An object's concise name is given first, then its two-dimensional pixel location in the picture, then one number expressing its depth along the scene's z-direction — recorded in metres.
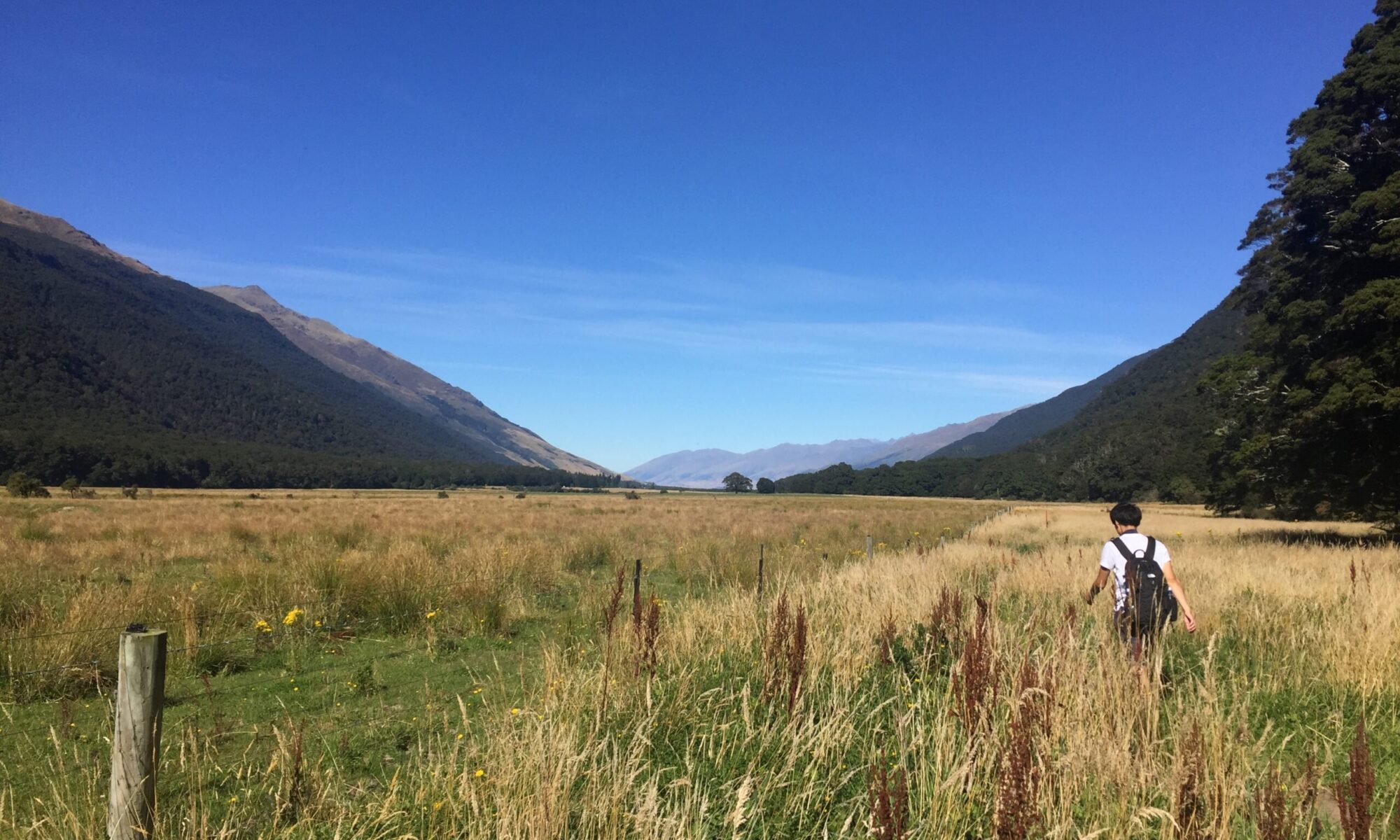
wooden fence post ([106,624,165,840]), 2.70
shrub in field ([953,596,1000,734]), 3.17
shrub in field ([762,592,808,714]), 4.05
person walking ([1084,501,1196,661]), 5.26
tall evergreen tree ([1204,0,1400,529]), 14.30
